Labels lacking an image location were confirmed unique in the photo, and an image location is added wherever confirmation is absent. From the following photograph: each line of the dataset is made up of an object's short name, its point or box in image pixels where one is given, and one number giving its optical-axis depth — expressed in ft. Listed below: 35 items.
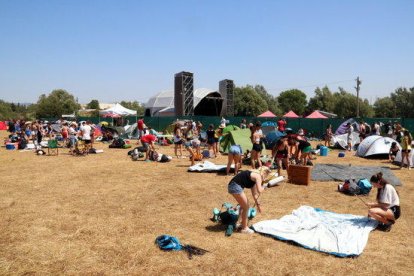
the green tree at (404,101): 197.57
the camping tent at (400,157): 48.29
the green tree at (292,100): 311.27
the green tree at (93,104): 376.68
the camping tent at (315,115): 120.26
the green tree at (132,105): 396.20
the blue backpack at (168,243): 19.79
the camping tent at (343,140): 72.49
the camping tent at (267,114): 127.85
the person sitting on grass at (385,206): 22.90
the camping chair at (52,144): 60.84
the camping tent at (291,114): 133.80
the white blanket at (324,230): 19.97
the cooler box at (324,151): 61.93
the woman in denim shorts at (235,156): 39.14
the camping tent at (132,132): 94.19
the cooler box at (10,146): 73.10
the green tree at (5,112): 230.52
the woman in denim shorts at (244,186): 21.75
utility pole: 136.67
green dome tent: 57.00
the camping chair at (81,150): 60.85
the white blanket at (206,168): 43.16
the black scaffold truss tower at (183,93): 132.77
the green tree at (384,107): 211.00
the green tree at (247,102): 232.12
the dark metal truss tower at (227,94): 149.59
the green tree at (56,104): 245.24
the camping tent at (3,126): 161.55
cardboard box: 35.83
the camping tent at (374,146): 57.72
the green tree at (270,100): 273.81
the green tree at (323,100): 240.94
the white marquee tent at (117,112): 124.06
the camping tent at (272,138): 69.33
